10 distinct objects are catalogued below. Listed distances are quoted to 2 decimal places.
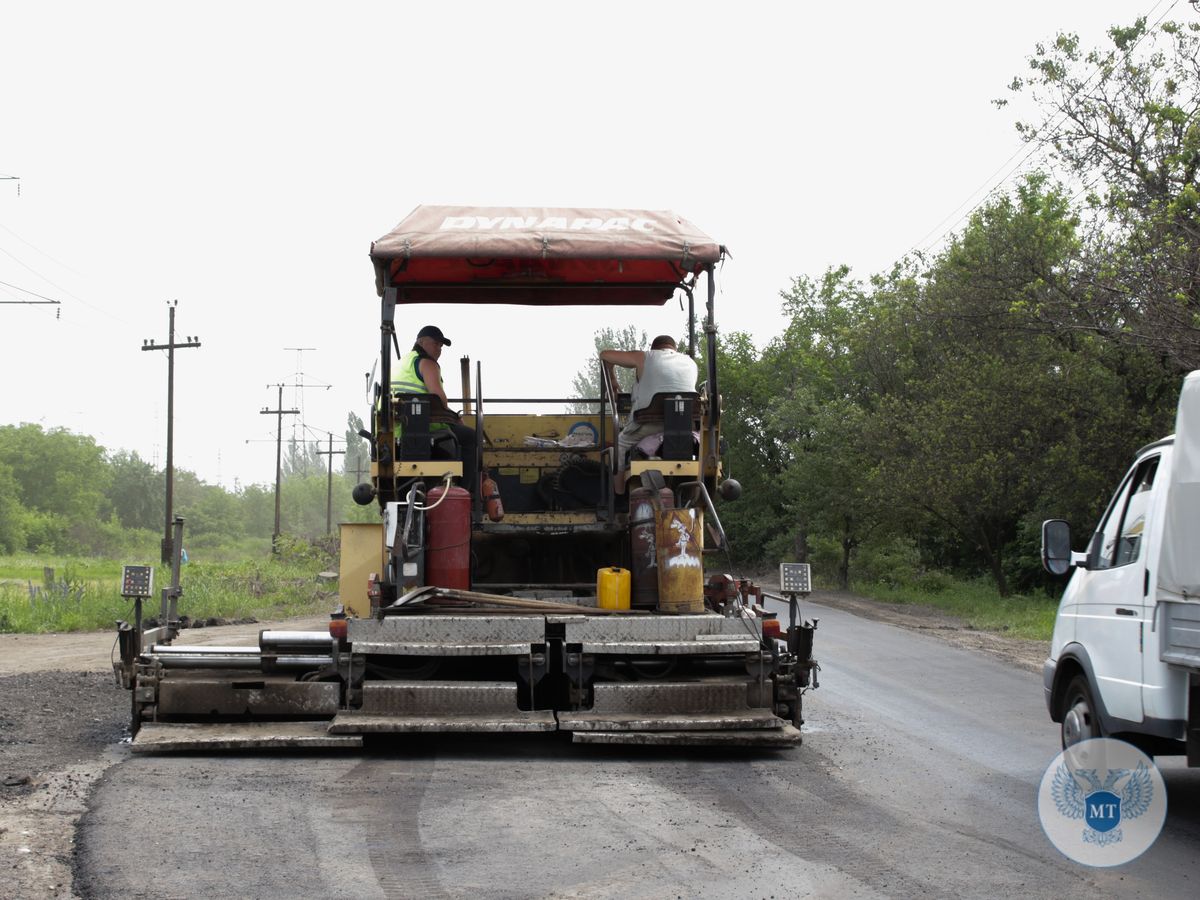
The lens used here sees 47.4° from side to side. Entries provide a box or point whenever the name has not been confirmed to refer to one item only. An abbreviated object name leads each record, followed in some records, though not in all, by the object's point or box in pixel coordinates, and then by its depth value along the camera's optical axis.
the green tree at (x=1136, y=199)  17.53
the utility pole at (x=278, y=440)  63.31
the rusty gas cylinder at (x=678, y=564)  10.09
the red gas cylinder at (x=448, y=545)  10.34
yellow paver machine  9.13
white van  6.49
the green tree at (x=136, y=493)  106.38
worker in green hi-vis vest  10.91
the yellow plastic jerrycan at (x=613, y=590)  10.20
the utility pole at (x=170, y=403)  44.41
